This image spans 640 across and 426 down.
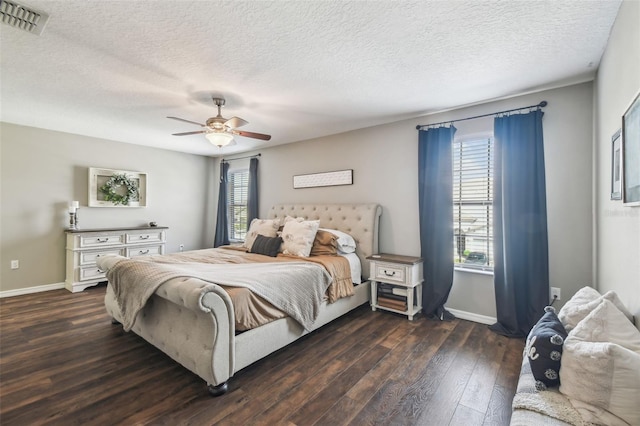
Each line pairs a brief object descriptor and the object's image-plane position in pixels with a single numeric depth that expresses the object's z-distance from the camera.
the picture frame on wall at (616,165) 1.74
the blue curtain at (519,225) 2.80
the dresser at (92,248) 4.31
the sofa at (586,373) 1.10
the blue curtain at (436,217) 3.35
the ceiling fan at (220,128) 2.93
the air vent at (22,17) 1.70
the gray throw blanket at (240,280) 2.27
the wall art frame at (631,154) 1.37
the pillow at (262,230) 3.96
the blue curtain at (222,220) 6.01
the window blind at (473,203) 3.24
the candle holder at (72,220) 4.49
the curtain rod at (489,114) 2.83
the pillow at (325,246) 3.59
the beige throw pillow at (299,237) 3.50
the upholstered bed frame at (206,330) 1.92
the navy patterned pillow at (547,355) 1.35
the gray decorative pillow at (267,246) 3.60
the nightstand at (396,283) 3.30
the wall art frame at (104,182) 4.71
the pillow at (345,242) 3.66
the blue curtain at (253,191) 5.46
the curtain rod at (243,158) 5.50
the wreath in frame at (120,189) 4.88
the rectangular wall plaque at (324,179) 4.29
